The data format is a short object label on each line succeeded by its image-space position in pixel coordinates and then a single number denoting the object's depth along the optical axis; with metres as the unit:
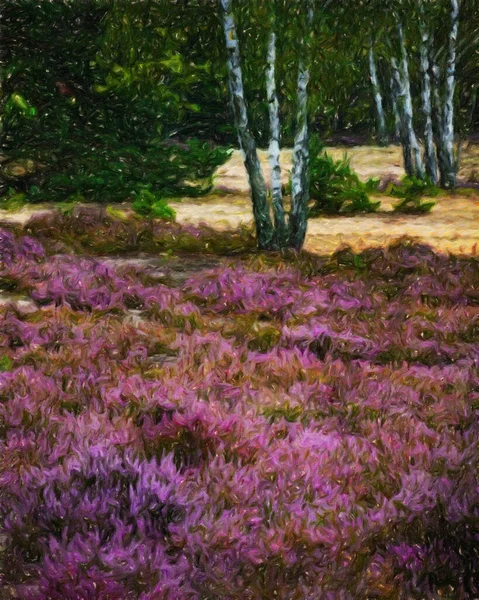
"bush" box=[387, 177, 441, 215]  18.70
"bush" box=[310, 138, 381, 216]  18.50
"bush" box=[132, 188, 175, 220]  16.41
